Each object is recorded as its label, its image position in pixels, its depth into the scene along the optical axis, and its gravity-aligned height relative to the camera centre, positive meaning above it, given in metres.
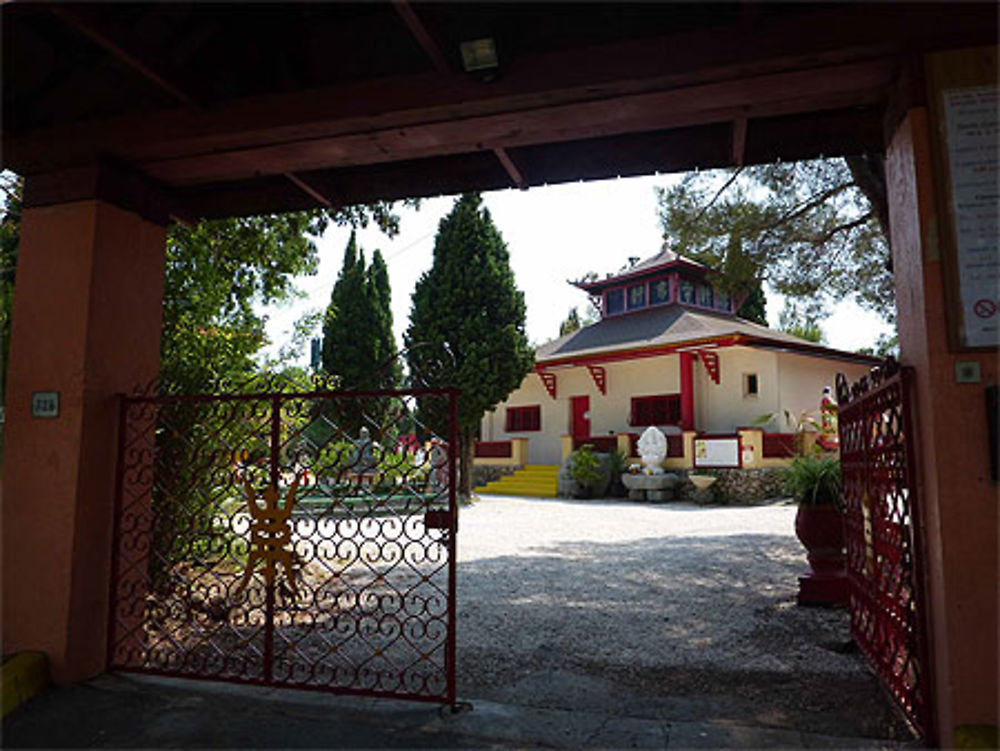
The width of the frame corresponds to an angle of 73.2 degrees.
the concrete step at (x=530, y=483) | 19.56 -1.04
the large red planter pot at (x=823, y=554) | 5.41 -0.87
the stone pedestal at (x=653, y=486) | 16.45 -0.94
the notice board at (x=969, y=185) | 2.67 +1.06
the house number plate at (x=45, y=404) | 3.73 +0.25
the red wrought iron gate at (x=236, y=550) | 3.62 -0.63
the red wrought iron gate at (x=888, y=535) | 2.88 -0.43
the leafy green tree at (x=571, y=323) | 39.09 +7.28
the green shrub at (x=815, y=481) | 5.55 -0.28
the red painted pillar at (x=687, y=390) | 17.91 +1.54
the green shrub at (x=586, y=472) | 17.67 -0.62
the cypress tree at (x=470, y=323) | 16.97 +3.21
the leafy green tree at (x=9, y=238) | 4.38 +1.74
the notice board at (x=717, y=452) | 15.71 -0.10
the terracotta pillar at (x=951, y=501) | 2.58 -0.21
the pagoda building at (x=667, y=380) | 17.19 +1.95
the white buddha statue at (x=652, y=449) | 16.81 -0.03
